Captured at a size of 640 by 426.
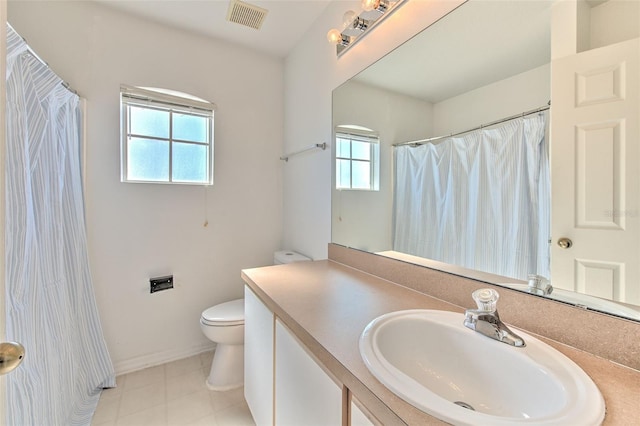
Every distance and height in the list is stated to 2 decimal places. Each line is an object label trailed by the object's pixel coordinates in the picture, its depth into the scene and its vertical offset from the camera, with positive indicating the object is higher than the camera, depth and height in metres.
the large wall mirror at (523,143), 0.62 +0.22
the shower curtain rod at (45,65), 1.08 +0.65
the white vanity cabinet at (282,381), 0.65 -0.54
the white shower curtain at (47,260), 0.97 -0.23
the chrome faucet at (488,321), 0.64 -0.28
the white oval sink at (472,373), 0.43 -0.34
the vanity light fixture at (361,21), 1.21 +0.96
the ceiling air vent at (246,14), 1.69 +1.33
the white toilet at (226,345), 1.63 -0.89
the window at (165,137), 1.83 +0.55
